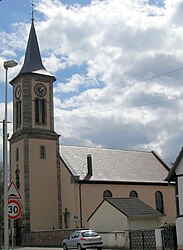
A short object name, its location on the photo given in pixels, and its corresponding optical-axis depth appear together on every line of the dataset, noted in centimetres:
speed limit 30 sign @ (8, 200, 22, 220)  1720
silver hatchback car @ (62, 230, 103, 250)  3161
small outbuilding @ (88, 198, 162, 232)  3756
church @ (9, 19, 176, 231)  4891
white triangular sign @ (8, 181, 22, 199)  1788
